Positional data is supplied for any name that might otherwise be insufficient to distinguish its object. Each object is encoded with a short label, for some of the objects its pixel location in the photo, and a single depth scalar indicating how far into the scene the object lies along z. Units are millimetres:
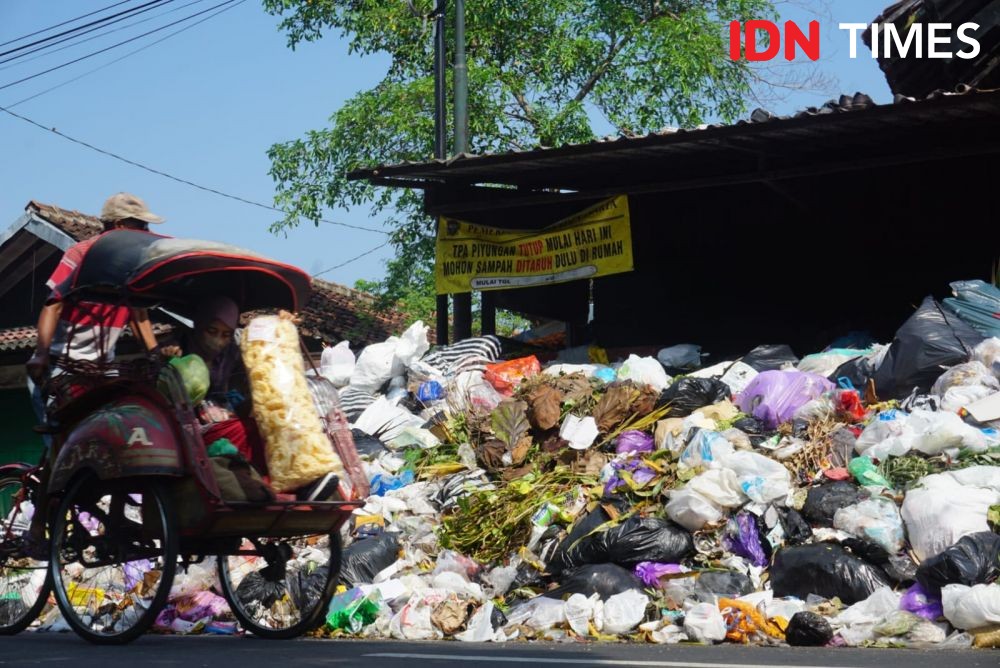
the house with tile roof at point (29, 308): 20531
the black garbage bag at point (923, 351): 9938
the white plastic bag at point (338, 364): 13430
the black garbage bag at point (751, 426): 9875
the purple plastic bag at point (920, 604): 7023
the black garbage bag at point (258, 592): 6938
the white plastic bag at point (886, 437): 8633
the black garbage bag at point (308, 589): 6832
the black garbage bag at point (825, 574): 7379
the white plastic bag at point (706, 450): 9023
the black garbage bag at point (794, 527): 8070
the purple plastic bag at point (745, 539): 8094
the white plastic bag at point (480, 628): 7520
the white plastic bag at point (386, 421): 11734
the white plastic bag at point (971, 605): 6461
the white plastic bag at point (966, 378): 9484
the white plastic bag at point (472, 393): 11531
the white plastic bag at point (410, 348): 12922
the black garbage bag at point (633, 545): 8195
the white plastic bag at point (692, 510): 8359
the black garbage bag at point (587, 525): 8539
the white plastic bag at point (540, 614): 7641
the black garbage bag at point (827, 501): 8148
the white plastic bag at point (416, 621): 7699
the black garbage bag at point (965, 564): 6891
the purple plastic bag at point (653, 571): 7996
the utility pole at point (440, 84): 18000
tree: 23266
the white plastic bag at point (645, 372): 11305
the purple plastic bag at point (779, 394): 9961
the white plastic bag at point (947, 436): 8484
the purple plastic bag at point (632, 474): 9141
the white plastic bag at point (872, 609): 7000
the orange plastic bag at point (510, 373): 11984
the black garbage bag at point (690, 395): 10609
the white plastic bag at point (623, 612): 7434
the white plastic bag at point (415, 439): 11234
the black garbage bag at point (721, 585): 7629
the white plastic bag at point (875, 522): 7660
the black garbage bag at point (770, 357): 11781
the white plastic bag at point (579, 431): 10141
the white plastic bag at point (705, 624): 7027
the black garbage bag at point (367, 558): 8836
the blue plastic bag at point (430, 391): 12148
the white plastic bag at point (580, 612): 7527
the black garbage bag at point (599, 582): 7895
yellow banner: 13367
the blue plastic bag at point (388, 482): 10547
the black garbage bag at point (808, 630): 6762
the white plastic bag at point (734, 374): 11188
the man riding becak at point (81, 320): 6500
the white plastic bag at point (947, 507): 7449
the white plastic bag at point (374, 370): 12883
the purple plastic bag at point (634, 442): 10055
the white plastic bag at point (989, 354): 9723
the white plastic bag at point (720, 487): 8430
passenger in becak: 6359
